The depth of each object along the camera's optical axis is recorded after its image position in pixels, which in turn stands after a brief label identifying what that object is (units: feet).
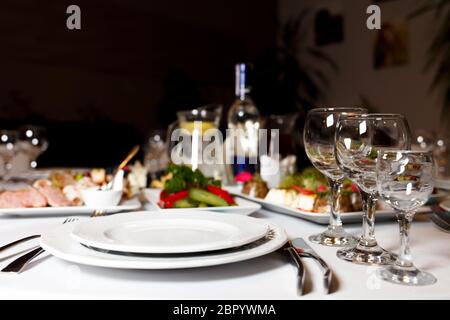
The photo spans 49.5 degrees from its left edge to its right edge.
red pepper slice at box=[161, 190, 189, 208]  3.46
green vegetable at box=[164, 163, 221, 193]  3.63
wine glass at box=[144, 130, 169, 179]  7.18
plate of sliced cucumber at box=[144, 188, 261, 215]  3.26
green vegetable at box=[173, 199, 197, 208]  3.43
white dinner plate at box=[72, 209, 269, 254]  1.87
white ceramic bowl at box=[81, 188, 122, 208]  3.48
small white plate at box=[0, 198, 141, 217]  3.28
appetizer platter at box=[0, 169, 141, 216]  3.36
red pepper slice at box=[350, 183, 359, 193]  3.24
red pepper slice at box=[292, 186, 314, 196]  3.33
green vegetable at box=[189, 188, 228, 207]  3.40
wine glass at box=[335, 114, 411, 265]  2.24
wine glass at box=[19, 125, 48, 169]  6.79
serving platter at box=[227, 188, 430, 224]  2.98
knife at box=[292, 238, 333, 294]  1.71
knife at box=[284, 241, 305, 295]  1.68
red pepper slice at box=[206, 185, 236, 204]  3.48
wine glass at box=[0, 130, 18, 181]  5.69
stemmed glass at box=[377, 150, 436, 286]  1.85
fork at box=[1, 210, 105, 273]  1.95
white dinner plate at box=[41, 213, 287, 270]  1.79
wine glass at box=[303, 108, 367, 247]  2.54
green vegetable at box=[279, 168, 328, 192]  3.61
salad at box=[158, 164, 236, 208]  3.44
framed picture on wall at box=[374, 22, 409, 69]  13.60
